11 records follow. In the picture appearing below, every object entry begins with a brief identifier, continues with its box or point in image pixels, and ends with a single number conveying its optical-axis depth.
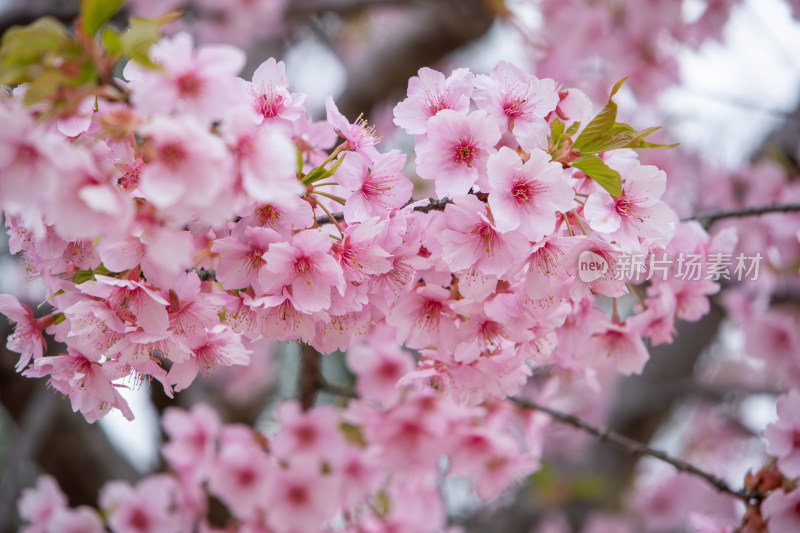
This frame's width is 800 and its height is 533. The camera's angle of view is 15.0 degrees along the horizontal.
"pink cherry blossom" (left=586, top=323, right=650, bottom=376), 1.23
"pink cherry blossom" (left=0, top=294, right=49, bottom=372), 1.18
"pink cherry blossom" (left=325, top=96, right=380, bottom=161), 1.17
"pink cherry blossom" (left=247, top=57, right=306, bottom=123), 1.16
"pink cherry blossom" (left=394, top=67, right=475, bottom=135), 1.17
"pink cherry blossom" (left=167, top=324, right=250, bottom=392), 1.18
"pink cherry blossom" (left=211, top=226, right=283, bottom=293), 1.14
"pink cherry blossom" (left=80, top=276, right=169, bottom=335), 1.15
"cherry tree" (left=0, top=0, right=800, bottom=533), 1.10
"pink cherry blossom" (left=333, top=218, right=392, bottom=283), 1.14
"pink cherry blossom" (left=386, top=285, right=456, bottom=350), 1.18
